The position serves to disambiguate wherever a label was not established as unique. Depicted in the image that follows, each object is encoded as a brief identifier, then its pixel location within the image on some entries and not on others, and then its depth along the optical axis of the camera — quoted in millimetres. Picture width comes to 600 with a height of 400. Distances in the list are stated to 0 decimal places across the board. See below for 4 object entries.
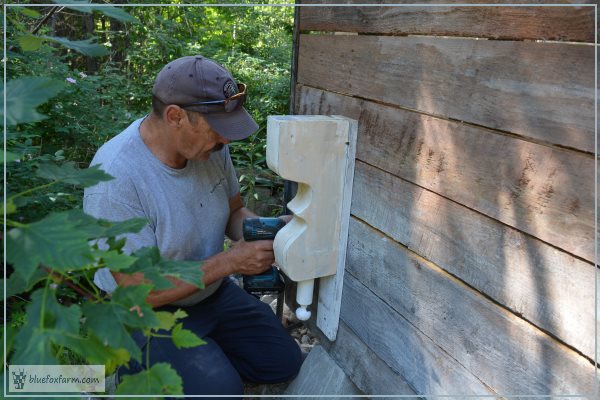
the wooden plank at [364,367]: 2004
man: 2230
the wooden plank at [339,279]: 2131
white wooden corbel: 2025
